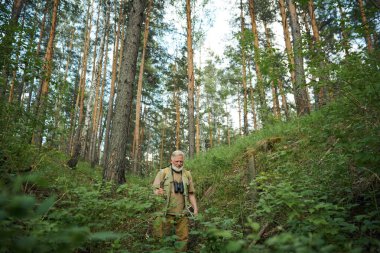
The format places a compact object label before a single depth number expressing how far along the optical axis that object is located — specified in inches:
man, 163.2
